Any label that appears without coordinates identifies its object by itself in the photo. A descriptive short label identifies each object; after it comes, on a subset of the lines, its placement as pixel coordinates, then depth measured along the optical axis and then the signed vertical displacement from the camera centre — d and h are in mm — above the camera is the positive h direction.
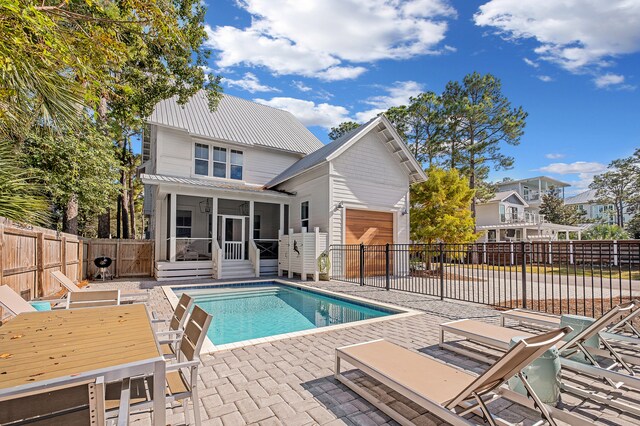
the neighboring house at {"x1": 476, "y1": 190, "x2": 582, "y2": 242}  29047 +521
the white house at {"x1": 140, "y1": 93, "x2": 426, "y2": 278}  12523 +1846
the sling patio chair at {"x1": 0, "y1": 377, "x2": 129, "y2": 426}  1279 -832
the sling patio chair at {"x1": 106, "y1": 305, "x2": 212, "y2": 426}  2162 -1291
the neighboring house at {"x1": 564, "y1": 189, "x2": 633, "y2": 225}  43688 +3093
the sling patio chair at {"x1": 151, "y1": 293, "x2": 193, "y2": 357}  3022 -1069
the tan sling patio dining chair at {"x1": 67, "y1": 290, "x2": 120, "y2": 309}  4473 -1156
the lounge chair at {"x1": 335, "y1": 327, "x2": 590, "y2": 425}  2014 -1425
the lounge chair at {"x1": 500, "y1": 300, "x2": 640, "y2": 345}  3706 -1529
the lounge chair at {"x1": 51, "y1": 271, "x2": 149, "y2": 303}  6003 -1412
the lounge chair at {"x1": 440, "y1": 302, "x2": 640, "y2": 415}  2791 -1501
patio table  1651 -895
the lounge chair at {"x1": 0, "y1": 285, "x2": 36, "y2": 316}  3631 -995
